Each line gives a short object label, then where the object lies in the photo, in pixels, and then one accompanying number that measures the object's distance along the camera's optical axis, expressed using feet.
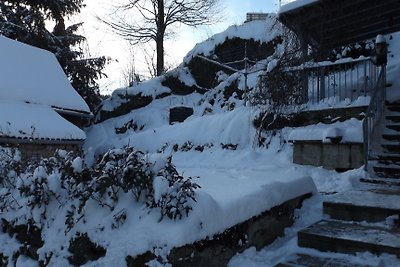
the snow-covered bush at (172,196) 10.43
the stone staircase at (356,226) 12.13
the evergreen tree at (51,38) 66.44
